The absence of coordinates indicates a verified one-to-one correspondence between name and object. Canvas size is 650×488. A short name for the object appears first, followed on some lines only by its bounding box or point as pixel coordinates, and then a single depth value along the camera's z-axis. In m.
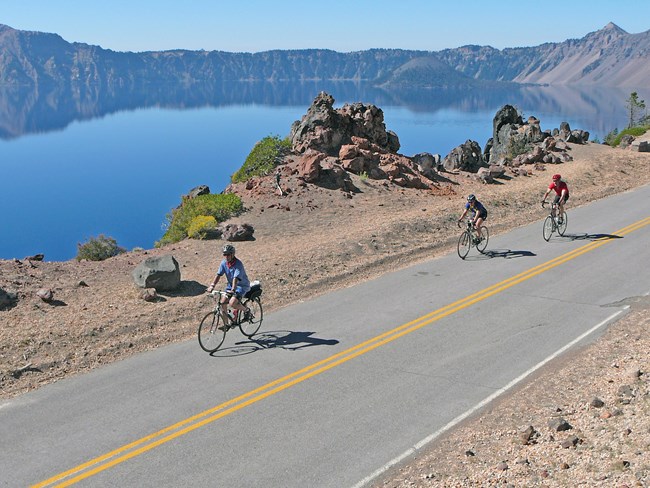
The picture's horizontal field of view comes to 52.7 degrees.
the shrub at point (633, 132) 57.88
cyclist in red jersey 22.23
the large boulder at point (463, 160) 38.84
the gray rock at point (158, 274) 16.45
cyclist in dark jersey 19.87
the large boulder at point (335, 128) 33.97
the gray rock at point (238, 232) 22.18
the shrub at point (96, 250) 24.30
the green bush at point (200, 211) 24.48
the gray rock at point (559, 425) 9.64
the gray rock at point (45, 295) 15.52
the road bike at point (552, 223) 22.45
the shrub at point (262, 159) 30.75
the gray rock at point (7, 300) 15.05
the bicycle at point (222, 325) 12.92
